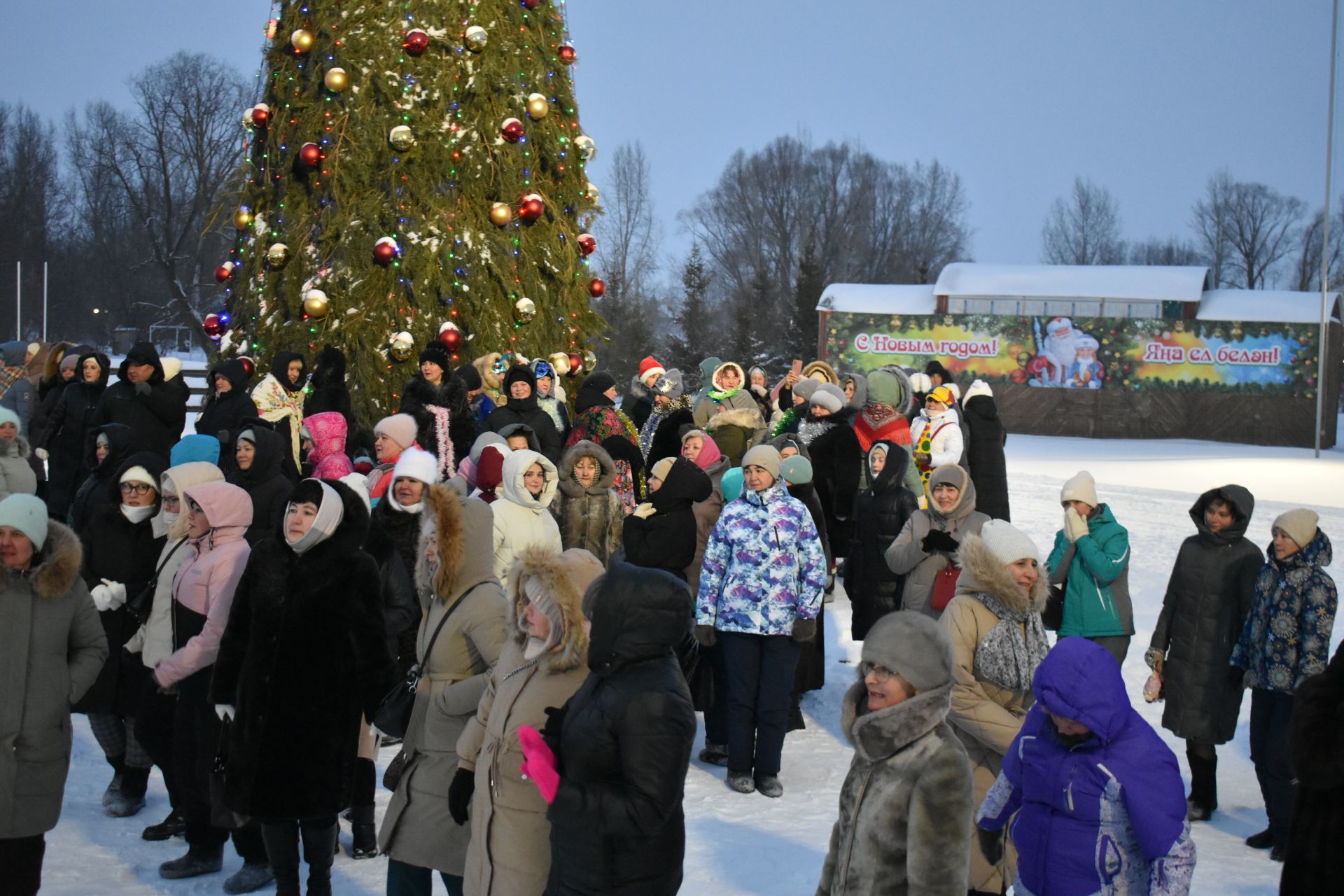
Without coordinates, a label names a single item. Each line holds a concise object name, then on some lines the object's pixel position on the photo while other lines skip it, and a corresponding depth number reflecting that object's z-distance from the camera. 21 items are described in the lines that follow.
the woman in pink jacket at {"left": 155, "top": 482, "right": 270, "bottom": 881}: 4.91
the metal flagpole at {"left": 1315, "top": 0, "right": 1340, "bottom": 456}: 25.34
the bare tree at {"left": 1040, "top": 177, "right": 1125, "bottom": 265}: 77.56
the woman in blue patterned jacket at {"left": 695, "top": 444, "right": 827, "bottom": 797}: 6.38
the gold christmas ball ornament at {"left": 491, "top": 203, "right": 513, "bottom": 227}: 11.56
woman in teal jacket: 6.41
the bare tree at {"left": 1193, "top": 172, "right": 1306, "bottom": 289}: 70.38
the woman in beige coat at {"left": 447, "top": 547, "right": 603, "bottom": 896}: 3.67
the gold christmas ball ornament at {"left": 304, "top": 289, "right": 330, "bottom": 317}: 11.05
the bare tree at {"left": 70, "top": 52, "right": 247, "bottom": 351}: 43.62
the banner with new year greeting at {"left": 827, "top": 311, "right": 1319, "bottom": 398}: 29.20
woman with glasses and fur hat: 3.34
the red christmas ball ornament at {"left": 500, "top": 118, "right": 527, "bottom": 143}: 11.33
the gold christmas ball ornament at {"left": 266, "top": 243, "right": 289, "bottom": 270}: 11.16
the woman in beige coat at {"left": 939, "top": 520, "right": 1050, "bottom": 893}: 4.61
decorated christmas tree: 11.19
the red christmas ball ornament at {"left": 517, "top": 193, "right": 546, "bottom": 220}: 11.67
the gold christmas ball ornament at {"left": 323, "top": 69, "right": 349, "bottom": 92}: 10.80
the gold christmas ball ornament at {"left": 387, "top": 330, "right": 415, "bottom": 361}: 11.10
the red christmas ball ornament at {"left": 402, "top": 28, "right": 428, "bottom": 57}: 10.86
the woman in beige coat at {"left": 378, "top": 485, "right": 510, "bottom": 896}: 4.14
